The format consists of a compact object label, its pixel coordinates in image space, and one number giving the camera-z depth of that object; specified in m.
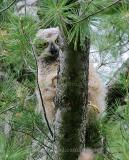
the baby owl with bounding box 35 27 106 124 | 6.11
